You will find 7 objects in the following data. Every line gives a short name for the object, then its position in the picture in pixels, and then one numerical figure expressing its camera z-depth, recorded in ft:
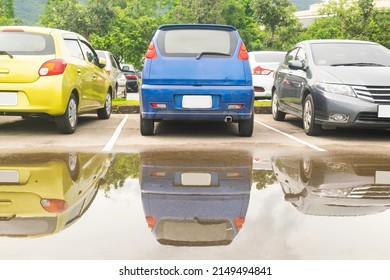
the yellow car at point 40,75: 26.86
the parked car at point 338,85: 27.17
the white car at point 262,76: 49.65
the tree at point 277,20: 129.18
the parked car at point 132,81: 94.94
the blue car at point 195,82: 26.68
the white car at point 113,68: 48.11
